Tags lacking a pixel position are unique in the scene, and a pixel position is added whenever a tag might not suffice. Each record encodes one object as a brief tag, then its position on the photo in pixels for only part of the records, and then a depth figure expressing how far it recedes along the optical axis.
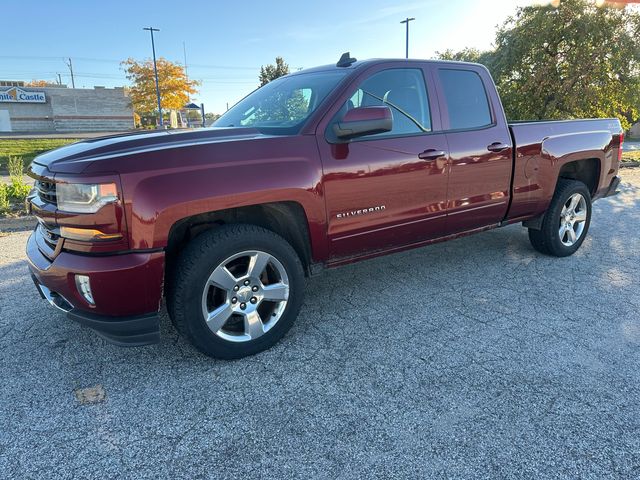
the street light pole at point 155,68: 35.38
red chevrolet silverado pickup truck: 2.40
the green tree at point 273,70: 33.09
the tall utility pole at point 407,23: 28.76
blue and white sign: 39.38
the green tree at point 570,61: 11.23
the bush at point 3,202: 6.78
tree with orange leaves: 36.69
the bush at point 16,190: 7.35
